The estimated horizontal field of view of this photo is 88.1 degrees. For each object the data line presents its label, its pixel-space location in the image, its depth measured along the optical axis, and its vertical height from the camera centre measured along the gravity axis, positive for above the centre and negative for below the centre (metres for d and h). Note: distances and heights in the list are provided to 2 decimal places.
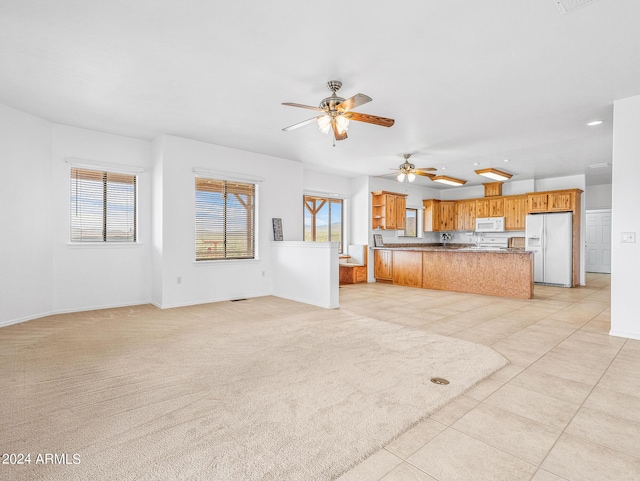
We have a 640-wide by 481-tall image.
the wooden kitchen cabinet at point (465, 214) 9.89 +0.68
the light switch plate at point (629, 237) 3.77 +0.01
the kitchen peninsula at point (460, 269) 6.48 -0.73
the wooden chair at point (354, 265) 8.57 -0.76
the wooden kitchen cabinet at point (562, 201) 7.88 +0.89
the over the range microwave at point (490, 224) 9.23 +0.36
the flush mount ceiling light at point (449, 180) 8.16 +1.46
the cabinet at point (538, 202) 8.30 +0.90
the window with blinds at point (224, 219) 5.88 +0.30
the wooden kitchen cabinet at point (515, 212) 8.79 +0.68
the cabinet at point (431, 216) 10.33 +0.65
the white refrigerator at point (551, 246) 7.77 -0.21
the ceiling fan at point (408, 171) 6.41 +1.29
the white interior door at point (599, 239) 10.15 -0.05
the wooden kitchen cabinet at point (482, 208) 9.59 +0.85
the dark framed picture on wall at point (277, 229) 6.72 +0.13
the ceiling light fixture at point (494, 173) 7.60 +1.50
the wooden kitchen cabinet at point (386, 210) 8.80 +0.70
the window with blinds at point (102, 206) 5.14 +0.46
